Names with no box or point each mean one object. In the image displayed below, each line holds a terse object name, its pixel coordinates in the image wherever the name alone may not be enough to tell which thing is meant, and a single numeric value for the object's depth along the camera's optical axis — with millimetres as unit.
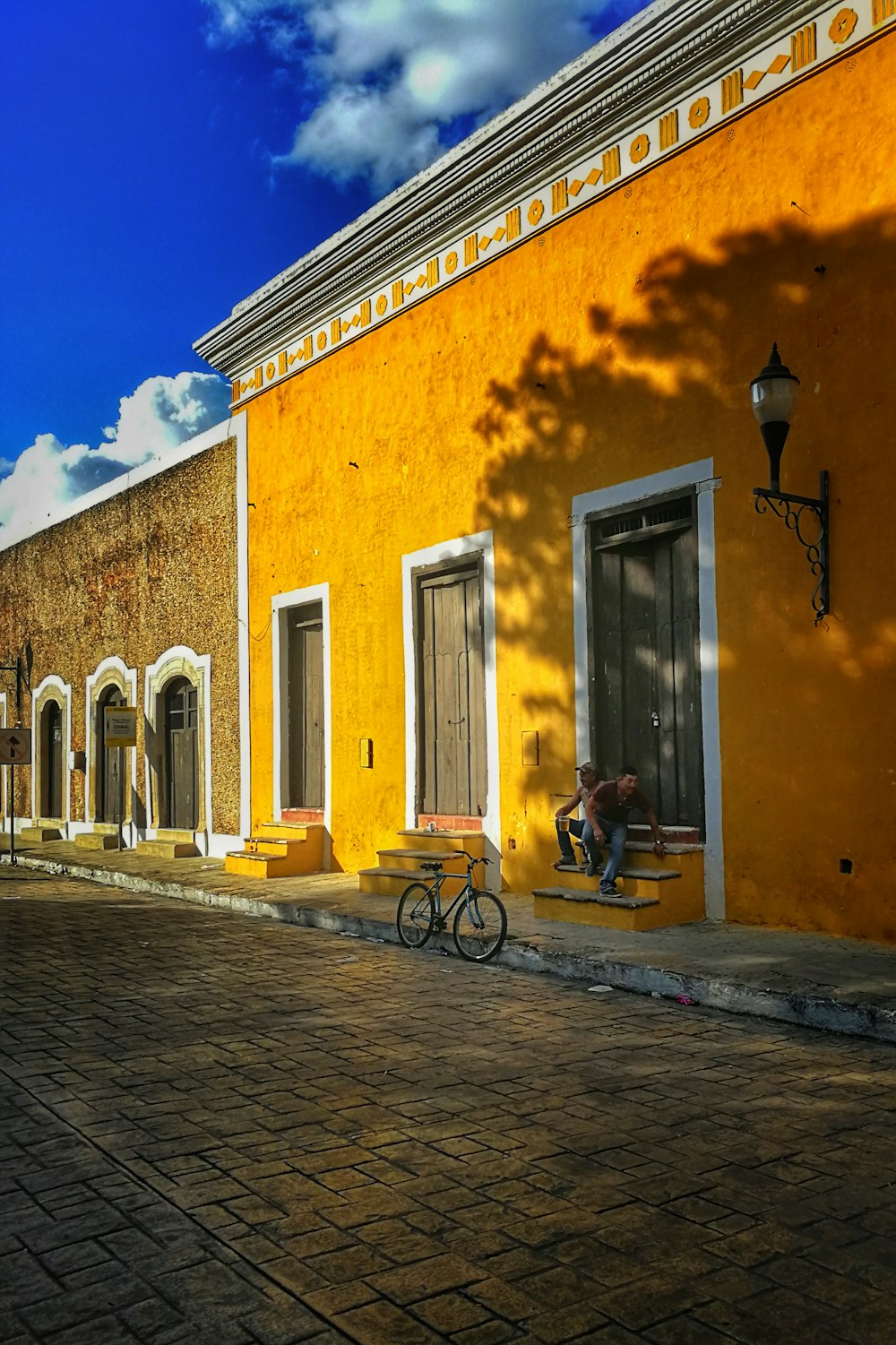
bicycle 8742
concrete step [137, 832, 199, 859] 17422
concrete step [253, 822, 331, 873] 14398
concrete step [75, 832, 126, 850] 20094
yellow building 8406
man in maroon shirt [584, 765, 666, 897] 9383
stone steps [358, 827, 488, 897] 11578
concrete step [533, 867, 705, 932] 9008
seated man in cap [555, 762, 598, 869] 9609
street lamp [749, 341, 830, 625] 8039
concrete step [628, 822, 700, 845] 9562
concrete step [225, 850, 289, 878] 14156
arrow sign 17594
